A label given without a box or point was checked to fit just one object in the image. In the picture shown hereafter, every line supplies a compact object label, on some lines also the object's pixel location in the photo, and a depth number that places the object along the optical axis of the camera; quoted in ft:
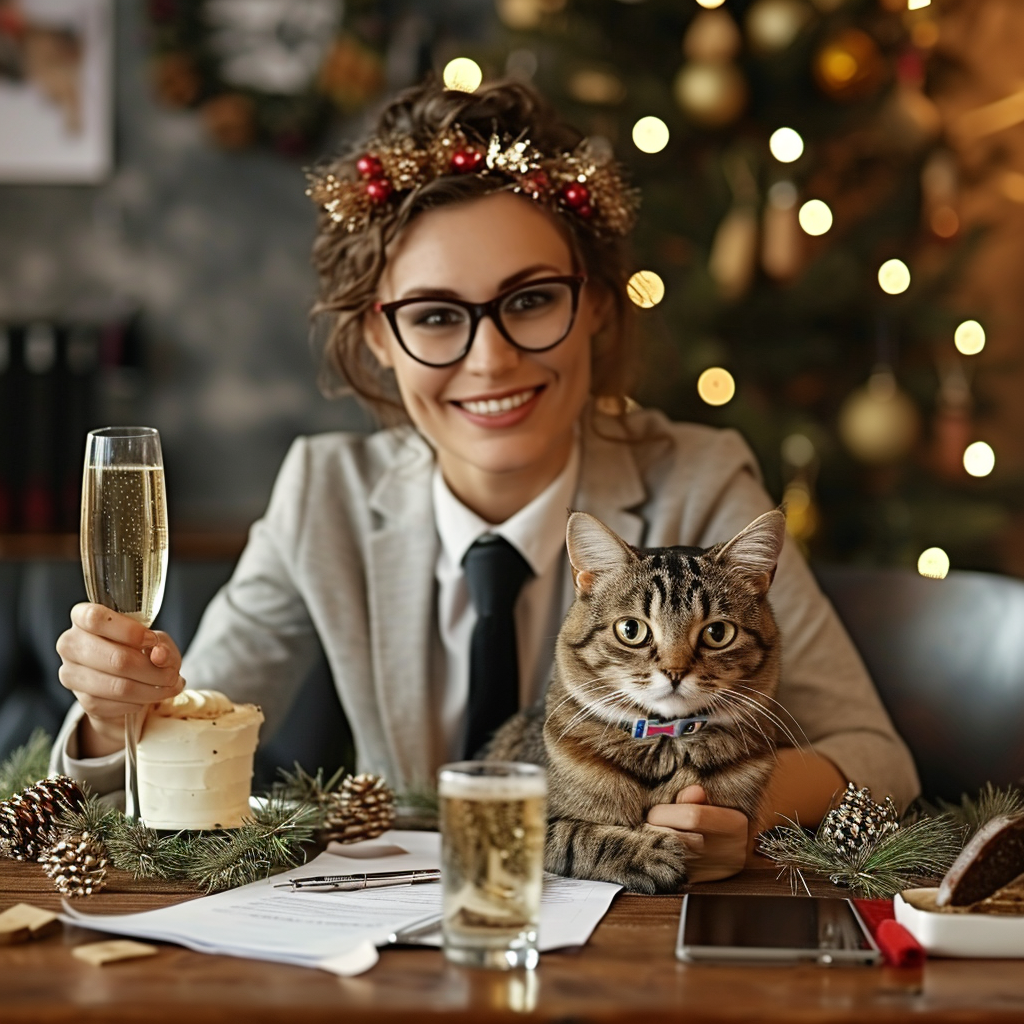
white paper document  2.56
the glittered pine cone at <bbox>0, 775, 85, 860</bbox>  3.41
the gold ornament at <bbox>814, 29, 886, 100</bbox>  8.89
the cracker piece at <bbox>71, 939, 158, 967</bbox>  2.49
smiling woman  4.60
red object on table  2.52
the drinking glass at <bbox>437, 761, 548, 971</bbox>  2.48
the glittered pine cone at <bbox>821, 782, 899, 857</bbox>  3.27
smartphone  2.52
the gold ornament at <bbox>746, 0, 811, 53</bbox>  8.71
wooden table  2.23
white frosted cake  3.34
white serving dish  2.57
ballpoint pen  3.08
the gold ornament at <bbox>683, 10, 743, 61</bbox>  8.74
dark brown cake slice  2.70
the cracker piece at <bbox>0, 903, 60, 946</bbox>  2.63
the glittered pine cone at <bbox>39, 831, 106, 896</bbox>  3.04
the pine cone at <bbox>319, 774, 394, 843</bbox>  3.58
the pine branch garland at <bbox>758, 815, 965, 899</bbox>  3.13
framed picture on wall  11.33
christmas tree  8.86
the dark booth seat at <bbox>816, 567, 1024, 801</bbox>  5.05
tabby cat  3.10
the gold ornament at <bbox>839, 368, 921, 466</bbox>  9.07
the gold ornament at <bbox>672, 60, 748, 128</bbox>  8.77
